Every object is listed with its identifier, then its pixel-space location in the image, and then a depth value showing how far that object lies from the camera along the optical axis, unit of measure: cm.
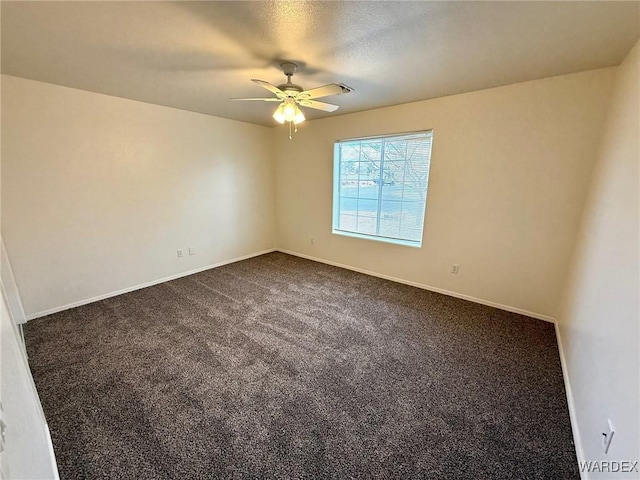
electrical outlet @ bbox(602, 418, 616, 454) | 112
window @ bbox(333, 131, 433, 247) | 330
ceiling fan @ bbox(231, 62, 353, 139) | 195
